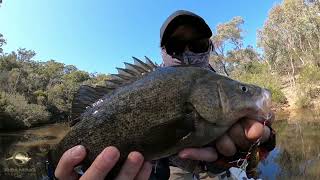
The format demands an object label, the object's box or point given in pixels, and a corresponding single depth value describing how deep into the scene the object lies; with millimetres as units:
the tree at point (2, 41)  19751
